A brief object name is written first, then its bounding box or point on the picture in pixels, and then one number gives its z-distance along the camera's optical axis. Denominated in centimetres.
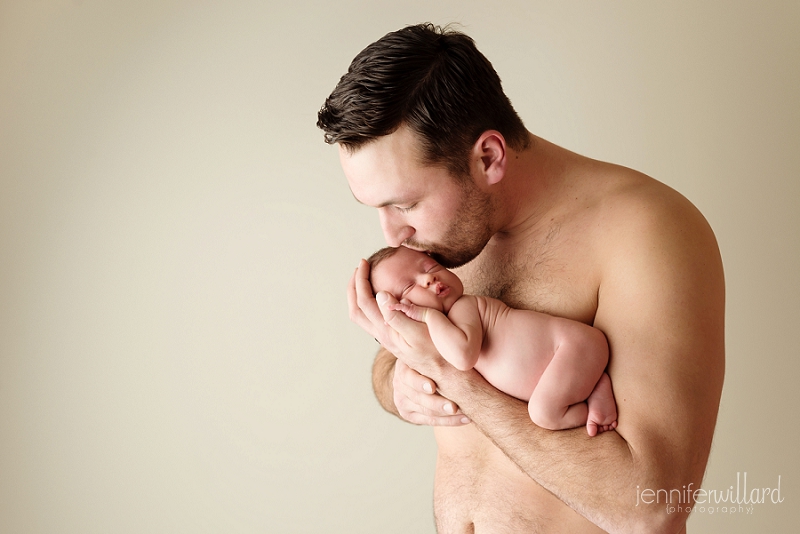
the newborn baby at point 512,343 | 138
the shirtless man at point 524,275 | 128
